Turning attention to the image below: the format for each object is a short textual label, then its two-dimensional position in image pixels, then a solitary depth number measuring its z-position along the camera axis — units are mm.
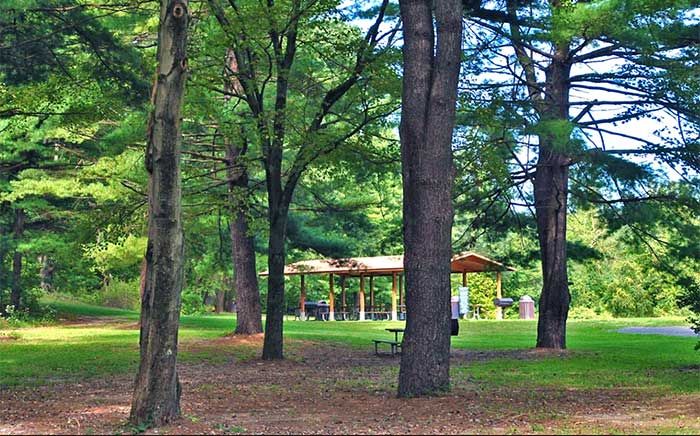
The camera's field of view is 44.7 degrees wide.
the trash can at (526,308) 39625
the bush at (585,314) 39103
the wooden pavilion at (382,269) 35062
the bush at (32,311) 27000
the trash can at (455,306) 27500
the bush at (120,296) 41969
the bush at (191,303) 44750
